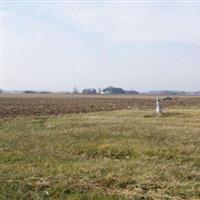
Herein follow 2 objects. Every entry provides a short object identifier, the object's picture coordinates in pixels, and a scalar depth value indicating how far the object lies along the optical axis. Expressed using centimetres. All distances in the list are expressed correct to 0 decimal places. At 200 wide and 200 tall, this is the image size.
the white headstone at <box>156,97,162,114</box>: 2480
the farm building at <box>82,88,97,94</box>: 18218
